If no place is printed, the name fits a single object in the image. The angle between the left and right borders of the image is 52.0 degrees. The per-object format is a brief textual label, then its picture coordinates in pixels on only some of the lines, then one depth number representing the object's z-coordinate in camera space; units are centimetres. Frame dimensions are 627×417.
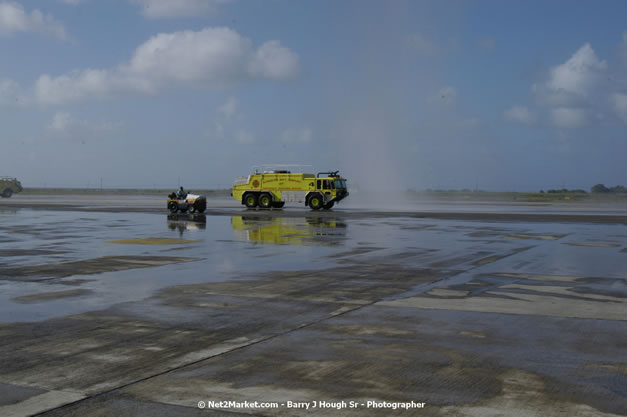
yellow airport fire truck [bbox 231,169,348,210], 4731
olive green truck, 7375
